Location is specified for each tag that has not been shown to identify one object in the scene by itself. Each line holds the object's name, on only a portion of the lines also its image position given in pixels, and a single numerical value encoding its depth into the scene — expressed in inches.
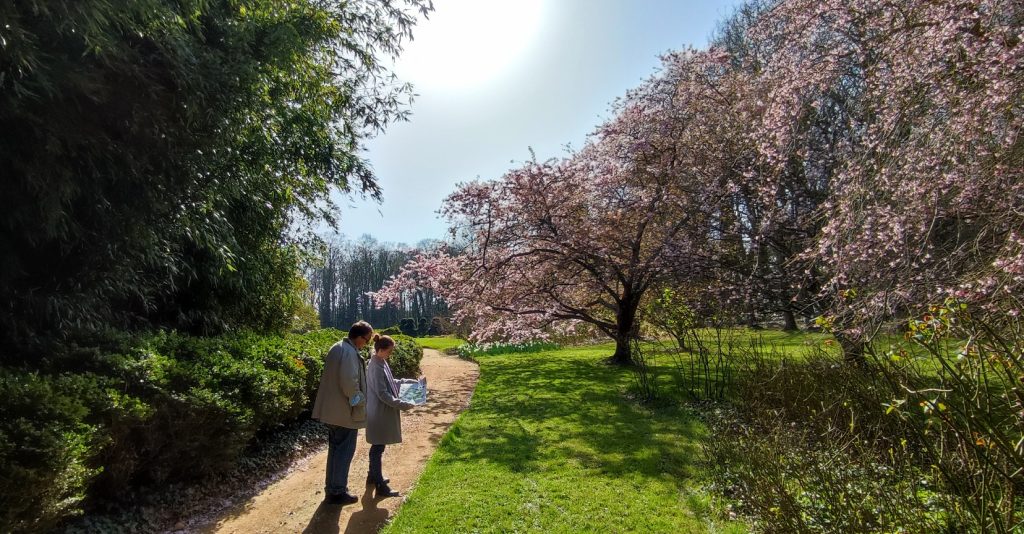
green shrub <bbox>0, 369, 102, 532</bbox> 93.6
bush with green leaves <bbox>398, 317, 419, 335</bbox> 1250.0
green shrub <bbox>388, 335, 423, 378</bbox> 393.7
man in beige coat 154.0
